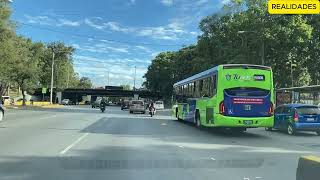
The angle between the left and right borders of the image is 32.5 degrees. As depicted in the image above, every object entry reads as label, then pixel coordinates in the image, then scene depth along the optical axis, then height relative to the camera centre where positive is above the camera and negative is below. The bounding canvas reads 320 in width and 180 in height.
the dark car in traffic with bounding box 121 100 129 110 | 81.26 +0.31
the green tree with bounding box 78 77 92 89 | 194.52 +8.21
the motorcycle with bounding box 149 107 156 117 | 49.52 -0.34
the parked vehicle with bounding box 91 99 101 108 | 86.19 +0.47
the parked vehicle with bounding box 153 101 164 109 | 88.71 +0.37
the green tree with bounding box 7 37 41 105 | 67.71 +5.48
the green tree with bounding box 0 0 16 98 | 55.02 +7.30
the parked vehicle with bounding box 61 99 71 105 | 126.57 +1.12
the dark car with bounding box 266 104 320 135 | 25.52 -0.46
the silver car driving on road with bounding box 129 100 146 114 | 58.75 +0.02
